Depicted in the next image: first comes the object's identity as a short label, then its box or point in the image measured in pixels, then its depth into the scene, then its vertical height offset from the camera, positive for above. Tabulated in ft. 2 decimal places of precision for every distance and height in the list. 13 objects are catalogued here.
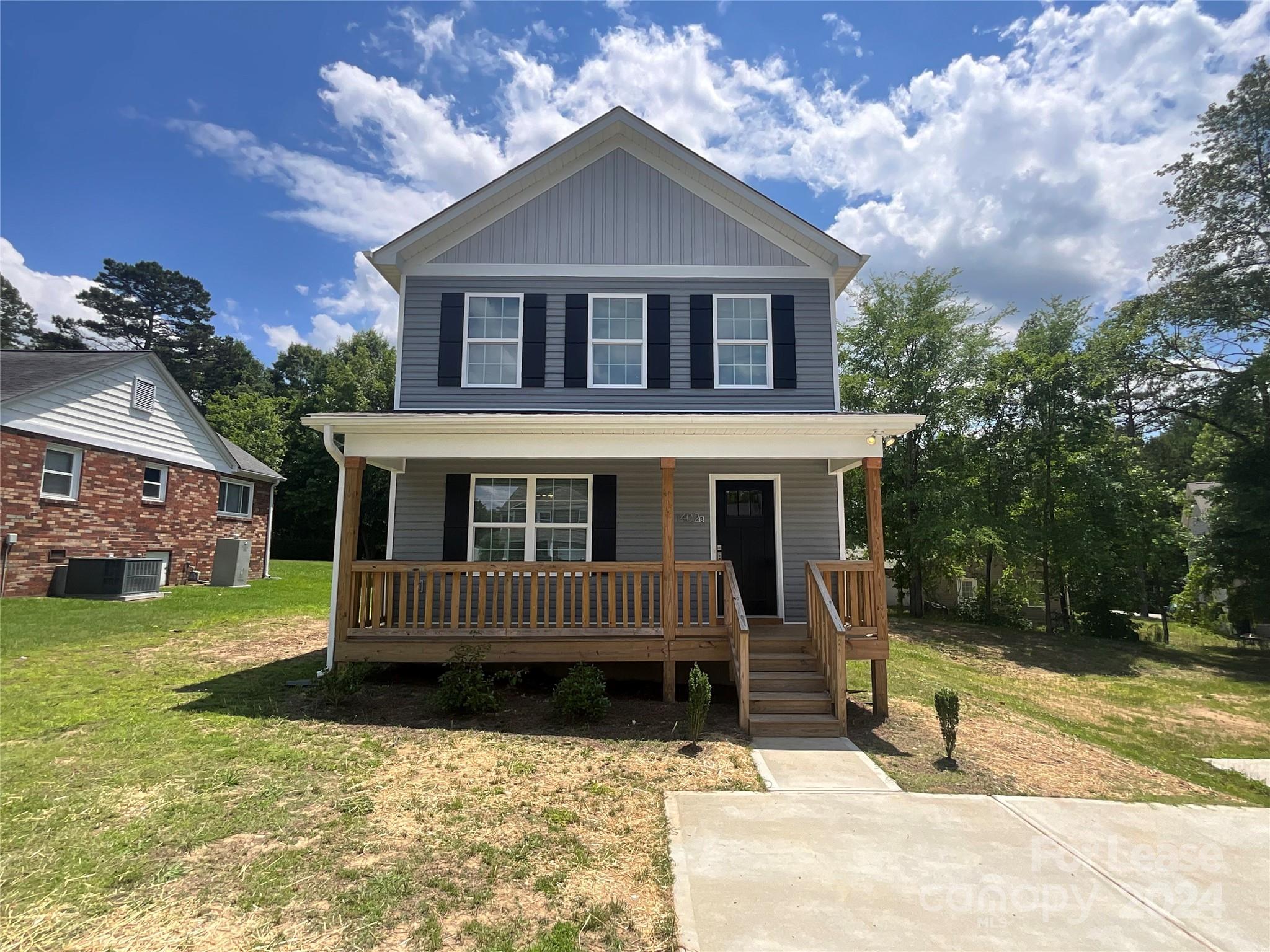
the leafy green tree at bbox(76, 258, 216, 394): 142.51 +53.86
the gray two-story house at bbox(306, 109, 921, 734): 30.09 +9.44
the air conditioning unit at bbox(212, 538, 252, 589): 56.44 -2.29
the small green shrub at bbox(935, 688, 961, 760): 19.08 -5.25
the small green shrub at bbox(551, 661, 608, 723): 21.48 -5.50
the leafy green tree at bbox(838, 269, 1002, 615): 62.90 +18.87
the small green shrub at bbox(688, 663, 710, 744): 19.20 -5.00
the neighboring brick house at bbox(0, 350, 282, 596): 41.52 +5.63
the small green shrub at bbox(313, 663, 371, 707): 22.08 -5.23
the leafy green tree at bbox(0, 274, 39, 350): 128.57 +47.51
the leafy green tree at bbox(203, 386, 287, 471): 99.76 +19.25
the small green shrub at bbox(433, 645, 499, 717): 22.03 -5.46
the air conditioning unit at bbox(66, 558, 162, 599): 43.50 -2.90
